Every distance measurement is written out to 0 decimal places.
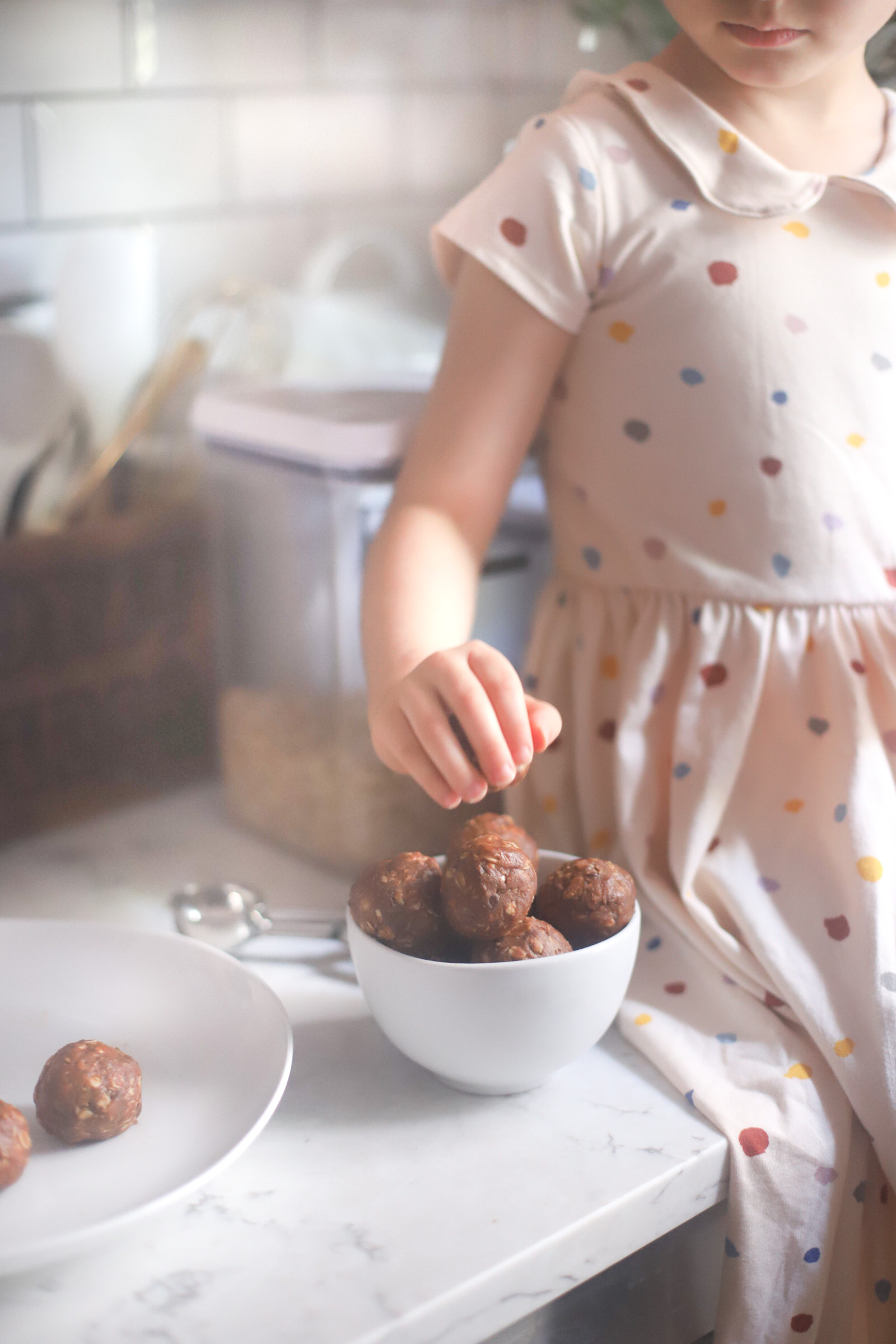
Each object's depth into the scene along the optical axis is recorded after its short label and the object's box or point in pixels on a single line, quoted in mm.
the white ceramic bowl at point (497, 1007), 415
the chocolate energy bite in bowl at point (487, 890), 422
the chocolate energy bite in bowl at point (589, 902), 441
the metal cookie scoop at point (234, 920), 583
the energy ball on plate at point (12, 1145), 377
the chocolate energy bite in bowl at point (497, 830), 483
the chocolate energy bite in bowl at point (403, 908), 437
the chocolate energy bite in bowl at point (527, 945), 418
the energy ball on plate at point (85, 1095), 398
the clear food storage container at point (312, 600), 628
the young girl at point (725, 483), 501
